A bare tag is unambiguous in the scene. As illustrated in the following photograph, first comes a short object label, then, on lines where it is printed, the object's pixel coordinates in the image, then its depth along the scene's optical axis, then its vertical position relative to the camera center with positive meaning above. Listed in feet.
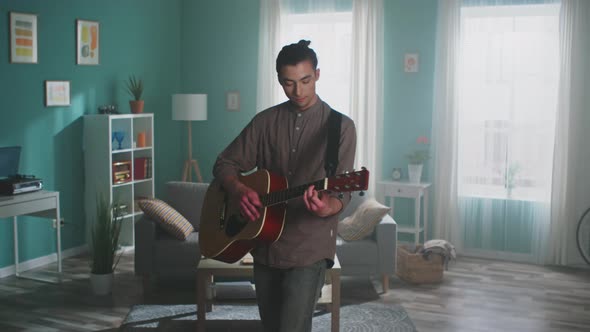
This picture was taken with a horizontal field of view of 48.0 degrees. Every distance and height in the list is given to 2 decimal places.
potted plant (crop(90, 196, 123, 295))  15.51 -3.29
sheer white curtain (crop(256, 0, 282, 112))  22.57 +2.29
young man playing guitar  7.21 -0.83
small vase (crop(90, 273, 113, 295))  15.79 -4.02
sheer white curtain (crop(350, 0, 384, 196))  21.25 +1.19
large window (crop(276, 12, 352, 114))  22.11 +2.49
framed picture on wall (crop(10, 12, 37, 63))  17.38 +2.01
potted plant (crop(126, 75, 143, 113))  21.24 +0.57
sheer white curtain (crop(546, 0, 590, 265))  18.99 -0.44
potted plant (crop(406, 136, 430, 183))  20.56 -1.38
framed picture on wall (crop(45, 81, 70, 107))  18.70 +0.59
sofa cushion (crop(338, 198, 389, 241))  16.29 -2.60
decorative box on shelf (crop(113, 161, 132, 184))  20.16 -1.76
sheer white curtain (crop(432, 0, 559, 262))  19.69 -0.15
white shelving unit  19.80 -1.37
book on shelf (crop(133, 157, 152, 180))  21.36 -1.72
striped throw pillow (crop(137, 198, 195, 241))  16.16 -2.52
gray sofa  15.96 -3.31
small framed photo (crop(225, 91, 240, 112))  24.18 +0.55
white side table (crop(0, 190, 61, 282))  15.72 -2.31
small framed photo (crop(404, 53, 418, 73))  21.20 +1.79
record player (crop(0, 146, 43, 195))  16.28 -1.64
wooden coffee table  12.86 -3.21
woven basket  17.20 -3.89
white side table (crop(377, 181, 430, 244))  20.07 -2.31
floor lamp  22.41 +0.28
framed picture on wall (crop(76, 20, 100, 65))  19.77 +2.18
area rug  13.80 -4.36
